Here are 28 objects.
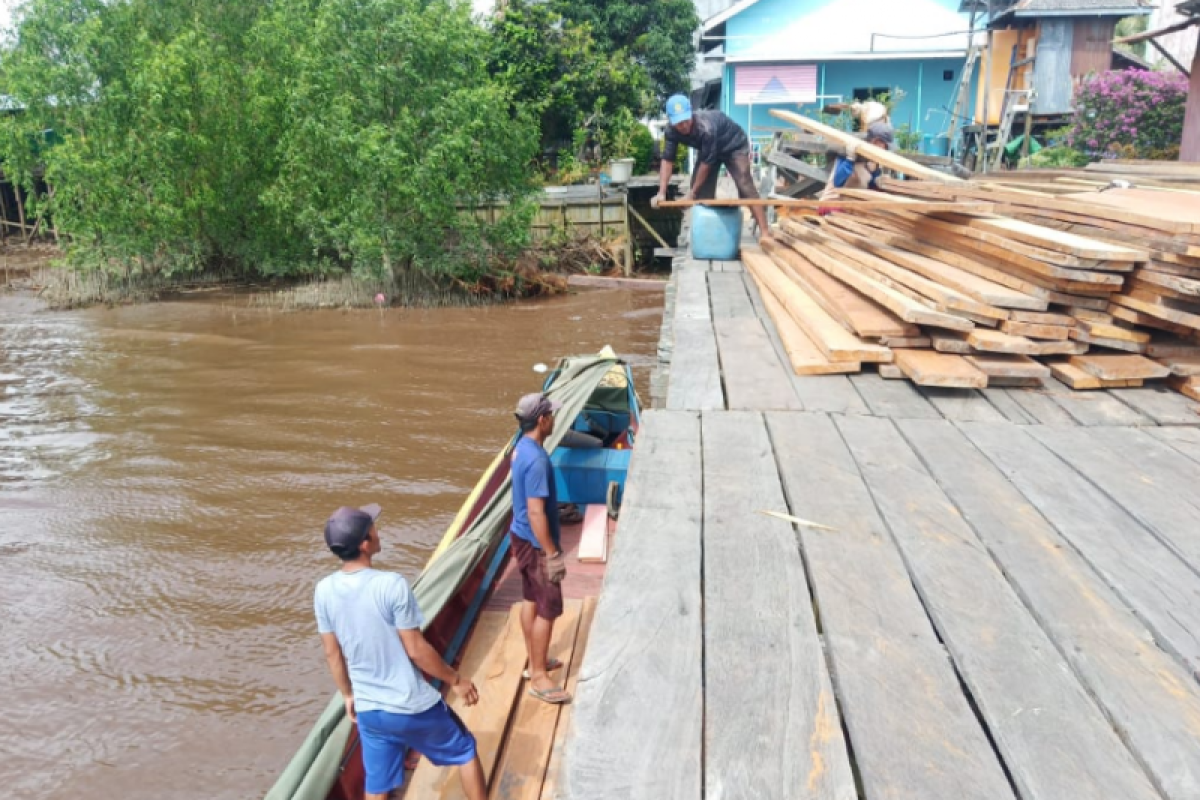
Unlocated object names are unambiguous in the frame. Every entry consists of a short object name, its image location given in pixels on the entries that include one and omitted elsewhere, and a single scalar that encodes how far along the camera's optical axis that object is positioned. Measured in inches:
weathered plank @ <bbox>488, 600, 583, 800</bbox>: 159.3
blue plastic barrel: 358.6
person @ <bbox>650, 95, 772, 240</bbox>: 349.4
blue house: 1116.5
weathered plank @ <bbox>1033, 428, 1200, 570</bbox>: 116.6
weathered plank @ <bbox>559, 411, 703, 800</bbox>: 74.8
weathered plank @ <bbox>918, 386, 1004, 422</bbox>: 161.3
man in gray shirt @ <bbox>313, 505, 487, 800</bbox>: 129.8
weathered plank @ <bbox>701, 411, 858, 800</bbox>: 74.1
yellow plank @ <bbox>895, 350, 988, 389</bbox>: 167.5
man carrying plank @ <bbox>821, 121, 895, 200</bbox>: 382.6
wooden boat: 159.0
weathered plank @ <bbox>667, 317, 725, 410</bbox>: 172.4
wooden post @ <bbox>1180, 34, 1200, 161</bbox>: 567.8
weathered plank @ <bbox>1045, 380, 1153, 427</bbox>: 157.6
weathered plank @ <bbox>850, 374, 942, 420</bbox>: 162.9
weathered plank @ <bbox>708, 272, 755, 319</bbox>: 258.1
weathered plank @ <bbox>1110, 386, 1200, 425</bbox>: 157.0
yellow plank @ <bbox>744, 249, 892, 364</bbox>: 183.5
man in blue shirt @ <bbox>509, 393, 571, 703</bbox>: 172.2
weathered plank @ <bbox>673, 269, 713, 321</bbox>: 258.1
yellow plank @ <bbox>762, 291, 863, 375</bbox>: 185.0
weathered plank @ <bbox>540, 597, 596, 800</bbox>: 160.7
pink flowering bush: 684.1
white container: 847.7
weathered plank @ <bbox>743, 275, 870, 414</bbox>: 165.9
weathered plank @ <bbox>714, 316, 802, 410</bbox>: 170.9
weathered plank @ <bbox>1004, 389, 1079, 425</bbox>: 159.5
